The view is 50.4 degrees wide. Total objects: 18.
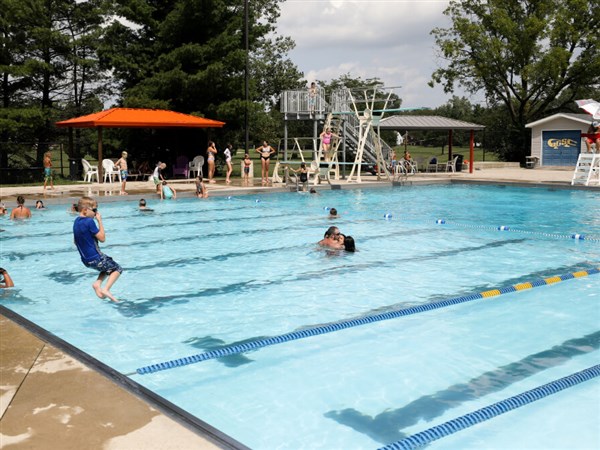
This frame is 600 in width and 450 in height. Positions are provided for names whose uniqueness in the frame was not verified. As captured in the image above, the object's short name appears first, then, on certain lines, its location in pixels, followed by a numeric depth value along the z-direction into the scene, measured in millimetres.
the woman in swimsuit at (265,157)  24102
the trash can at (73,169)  26719
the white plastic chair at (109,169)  25844
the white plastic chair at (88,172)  25781
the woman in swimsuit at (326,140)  24641
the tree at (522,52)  39719
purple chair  28922
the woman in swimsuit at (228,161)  25364
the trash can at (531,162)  38000
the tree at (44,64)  25641
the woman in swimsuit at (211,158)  25609
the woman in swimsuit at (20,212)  15836
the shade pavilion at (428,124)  33531
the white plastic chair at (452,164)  33969
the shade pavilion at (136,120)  24328
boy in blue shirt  6957
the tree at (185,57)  28266
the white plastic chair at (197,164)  28062
